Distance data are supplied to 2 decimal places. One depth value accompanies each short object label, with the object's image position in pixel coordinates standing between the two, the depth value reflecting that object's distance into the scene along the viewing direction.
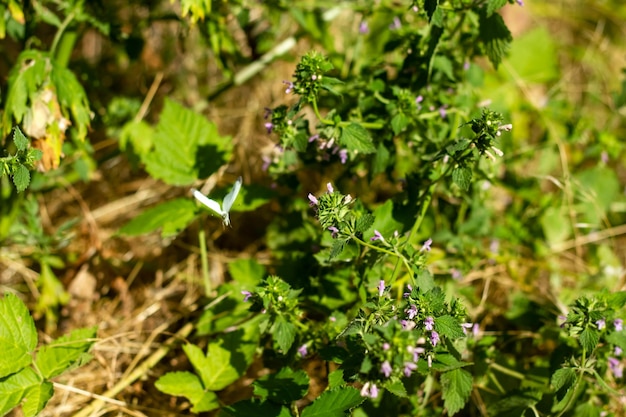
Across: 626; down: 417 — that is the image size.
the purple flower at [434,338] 0.94
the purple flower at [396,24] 1.10
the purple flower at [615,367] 1.01
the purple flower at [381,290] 0.93
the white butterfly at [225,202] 0.95
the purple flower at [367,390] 0.89
